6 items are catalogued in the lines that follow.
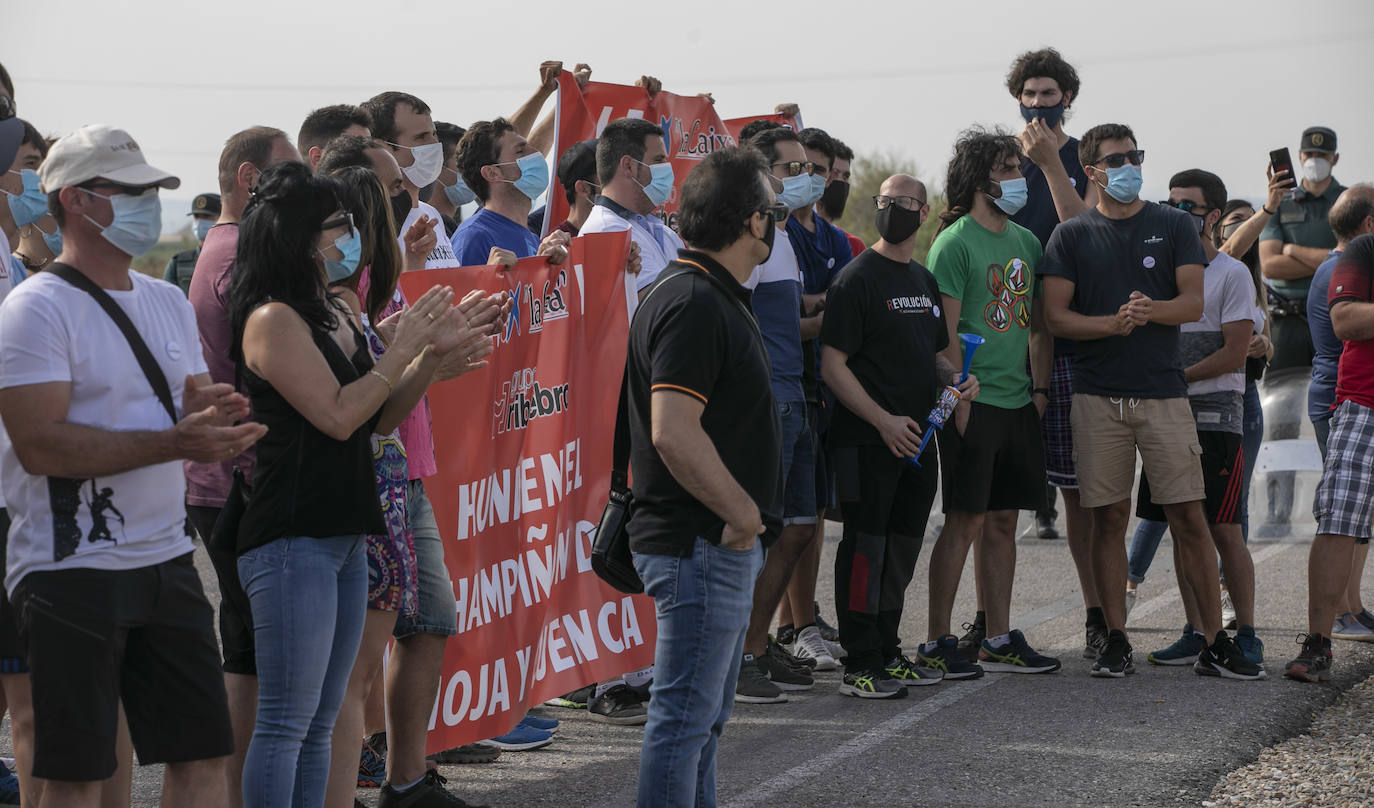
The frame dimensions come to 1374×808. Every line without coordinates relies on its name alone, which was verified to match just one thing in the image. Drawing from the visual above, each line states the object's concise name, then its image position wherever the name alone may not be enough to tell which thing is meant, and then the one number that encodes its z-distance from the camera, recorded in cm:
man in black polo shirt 790
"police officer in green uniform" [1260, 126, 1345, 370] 2128
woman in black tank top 745
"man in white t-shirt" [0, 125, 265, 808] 659
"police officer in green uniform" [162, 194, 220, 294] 2259
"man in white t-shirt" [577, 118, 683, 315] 1295
